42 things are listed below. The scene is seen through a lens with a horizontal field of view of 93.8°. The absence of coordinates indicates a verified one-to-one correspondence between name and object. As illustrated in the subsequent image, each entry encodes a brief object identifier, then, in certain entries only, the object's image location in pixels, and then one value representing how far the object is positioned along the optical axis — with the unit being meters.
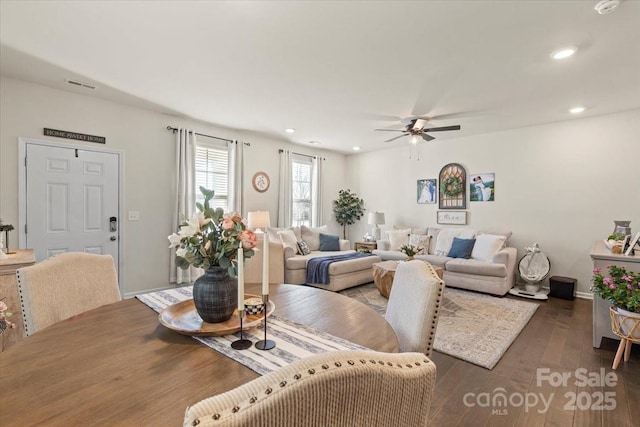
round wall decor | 5.60
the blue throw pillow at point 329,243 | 5.58
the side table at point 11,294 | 2.27
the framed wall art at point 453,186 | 5.62
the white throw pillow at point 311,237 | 5.60
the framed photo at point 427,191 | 5.99
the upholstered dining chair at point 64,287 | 1.38
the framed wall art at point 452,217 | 5.61
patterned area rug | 2.63
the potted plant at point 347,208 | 7.00
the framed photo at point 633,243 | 2.61
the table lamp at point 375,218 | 6.38
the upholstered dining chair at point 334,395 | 0.40
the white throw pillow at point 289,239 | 5.03
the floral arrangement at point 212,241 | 1.18
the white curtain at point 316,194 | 6.75
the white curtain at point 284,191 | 5.98
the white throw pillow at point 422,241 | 5.55
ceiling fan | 4.36
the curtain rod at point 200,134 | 4.43
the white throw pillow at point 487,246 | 4.65
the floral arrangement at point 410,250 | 4.15
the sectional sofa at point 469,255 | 4.36
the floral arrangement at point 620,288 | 2.26
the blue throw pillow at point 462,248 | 4.95
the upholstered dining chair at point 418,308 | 1.21
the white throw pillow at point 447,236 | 5.20
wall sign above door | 3.46
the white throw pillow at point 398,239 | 5.86
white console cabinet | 2.59
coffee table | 4.01
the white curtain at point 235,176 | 5.21
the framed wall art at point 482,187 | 5.27
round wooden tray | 1.14
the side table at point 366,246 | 6.24
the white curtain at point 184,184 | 4.44
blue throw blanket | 4.41
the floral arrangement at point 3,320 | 1.26
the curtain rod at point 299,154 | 6.00
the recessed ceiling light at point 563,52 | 2.52
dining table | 0.73
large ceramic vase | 1.21
